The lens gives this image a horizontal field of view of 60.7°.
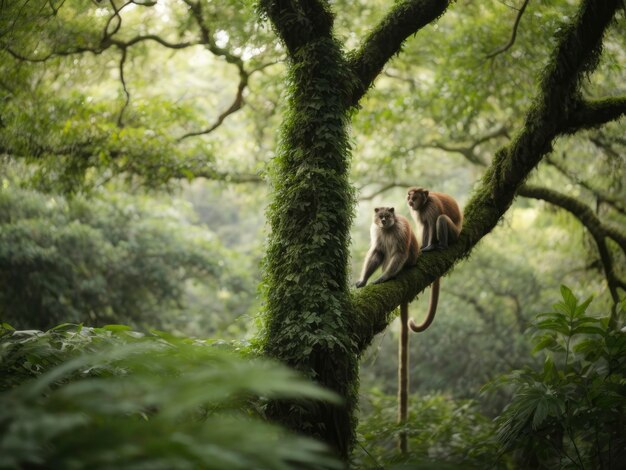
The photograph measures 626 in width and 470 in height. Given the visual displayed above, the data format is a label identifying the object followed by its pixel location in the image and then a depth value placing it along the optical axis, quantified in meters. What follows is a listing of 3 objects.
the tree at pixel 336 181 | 3.84
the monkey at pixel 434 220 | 6.00
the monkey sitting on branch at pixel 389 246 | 5.46
